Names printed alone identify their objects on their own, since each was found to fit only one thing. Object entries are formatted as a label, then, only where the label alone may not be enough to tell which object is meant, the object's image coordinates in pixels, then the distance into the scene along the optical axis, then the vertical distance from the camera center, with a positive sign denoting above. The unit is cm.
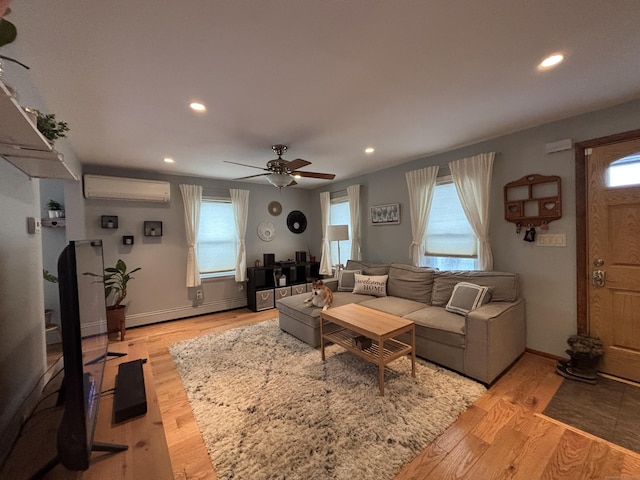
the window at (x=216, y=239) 459 +1
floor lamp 429 +7
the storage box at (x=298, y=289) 500 -101
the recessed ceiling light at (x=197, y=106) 209 +110
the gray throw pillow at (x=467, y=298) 266 -68
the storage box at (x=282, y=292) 484 -103
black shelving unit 469 -83
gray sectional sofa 226 -87
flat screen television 83 -44
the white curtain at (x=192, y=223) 428 +28
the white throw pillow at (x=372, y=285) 365 -71
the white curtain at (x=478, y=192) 301 +49
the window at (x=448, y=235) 331 -2
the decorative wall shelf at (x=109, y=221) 376 +31
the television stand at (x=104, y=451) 88 -81
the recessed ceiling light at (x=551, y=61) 161 +110
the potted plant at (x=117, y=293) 353 -74
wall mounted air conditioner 358 +78
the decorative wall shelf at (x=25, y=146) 81 +41
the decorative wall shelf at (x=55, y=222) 343 +28
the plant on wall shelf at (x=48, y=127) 112 +51
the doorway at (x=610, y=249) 223 -17
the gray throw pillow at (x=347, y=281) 399 -70
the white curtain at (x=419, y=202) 359 +46
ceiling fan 288 +76
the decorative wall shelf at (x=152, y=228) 407 +20
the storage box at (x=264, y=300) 464 -113
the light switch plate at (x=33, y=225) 141 +11
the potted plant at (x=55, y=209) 351 +48
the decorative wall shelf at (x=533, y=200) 260 +33
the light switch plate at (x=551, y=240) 258 -9
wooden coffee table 219 -86
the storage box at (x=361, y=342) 241 -100
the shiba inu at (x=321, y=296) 316 -73
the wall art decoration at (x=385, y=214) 408 +35
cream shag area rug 154 -132
